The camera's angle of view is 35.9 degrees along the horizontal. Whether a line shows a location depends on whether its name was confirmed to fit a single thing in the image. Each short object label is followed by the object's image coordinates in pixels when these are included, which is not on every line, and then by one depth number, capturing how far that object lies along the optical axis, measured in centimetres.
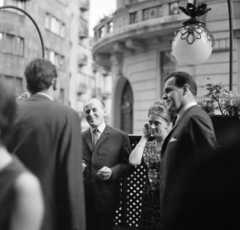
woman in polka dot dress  374
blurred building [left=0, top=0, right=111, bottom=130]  2164
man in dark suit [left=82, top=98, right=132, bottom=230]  413
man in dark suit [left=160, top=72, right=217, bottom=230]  286
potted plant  314
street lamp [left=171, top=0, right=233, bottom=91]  619
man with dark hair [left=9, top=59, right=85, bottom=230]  257
